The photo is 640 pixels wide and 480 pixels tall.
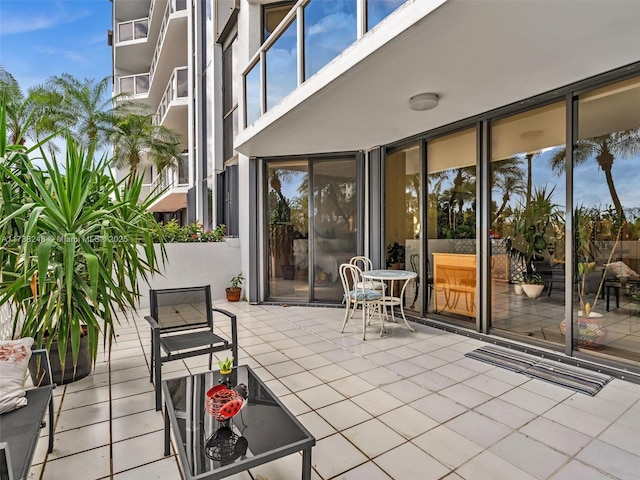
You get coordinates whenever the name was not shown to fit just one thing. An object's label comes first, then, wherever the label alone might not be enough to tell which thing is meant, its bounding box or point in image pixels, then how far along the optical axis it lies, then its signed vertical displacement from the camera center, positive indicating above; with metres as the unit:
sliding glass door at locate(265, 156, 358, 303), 6.19 +0.16
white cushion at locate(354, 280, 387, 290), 4.60 -0.70
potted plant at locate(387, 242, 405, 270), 5.51 -0.35
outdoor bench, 1.32 -0.90
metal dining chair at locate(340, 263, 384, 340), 4.44 -0.78
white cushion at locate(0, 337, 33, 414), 1.80 -0.74
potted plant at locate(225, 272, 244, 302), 6.86 -1.05
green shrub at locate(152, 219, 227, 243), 6.71 +0.03
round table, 4.48 -0.55
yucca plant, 2.42 -0.05
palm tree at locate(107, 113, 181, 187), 12.15 +3.28
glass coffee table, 1.43 -0.92
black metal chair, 2.72 -0.81
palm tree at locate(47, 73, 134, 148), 12.01 +4.48
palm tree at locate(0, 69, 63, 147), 11.41 +4.26
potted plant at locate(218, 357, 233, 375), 1.87 -0.69
